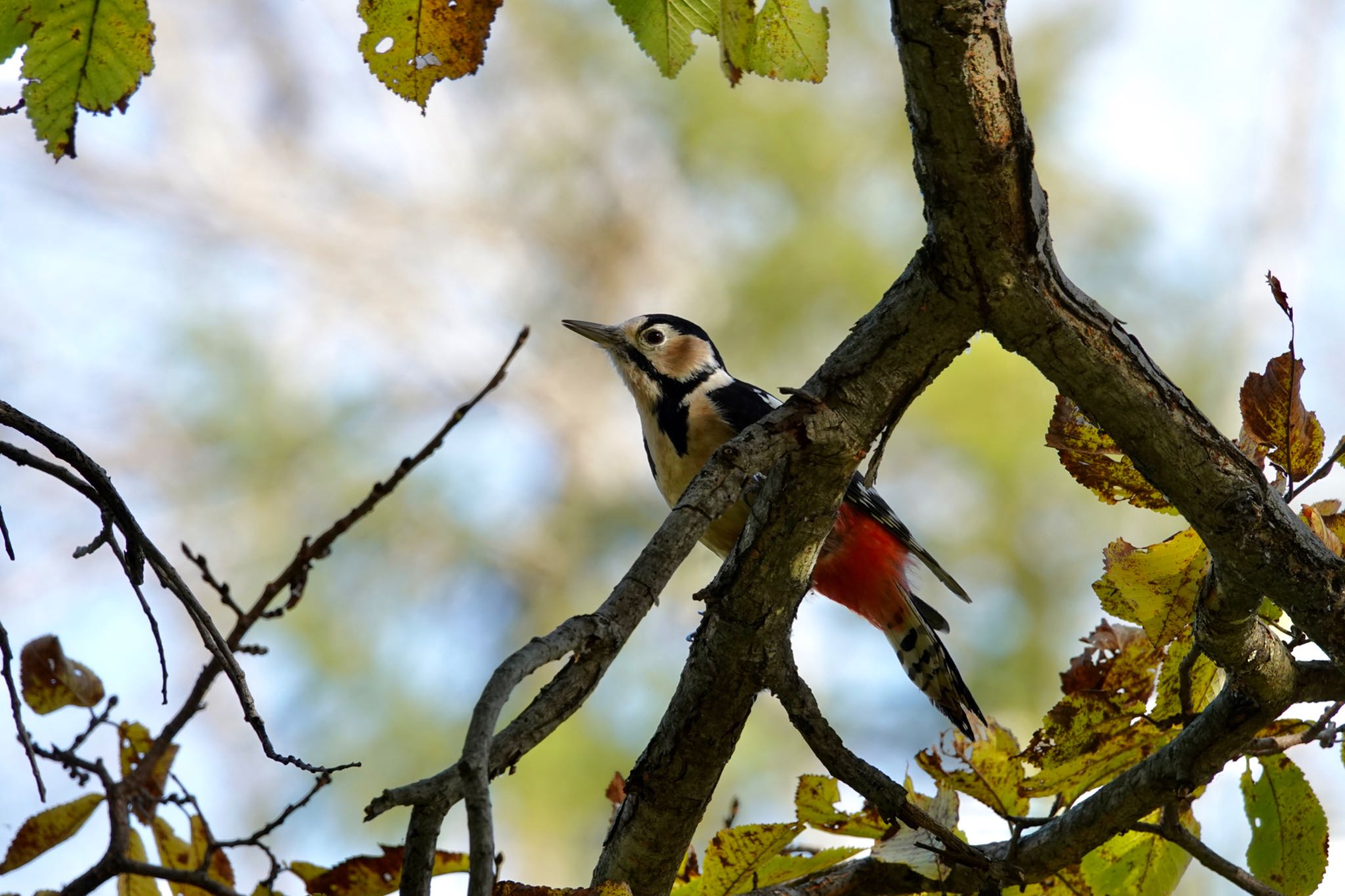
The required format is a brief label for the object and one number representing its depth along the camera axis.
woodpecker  9.46
